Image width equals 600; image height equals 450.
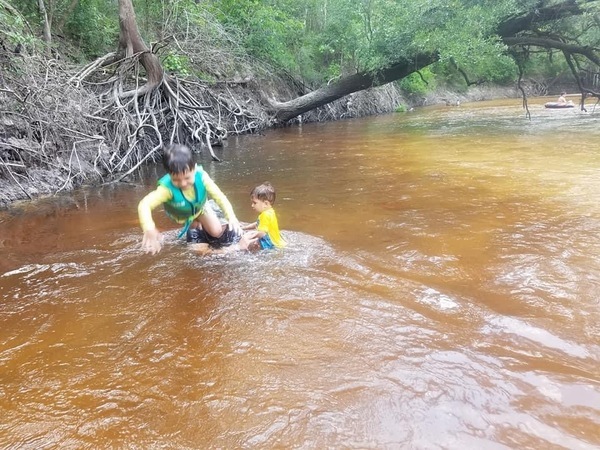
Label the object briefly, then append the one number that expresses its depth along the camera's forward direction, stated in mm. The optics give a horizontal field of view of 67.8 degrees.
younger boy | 4270
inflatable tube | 20688
